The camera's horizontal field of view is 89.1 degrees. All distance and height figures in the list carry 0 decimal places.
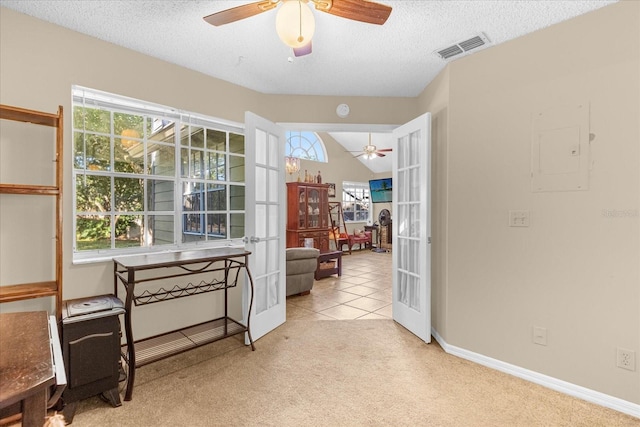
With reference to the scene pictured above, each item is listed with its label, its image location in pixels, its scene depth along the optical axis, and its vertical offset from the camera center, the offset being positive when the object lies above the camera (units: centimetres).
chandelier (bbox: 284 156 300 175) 654 +92
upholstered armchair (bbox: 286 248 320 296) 447 -83
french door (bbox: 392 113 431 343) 295 -17
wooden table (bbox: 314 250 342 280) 574 -99
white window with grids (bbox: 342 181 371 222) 930 +26
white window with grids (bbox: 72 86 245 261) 256 +29
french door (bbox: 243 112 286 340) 290 -11
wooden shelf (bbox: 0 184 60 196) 186 +12
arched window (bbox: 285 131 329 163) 786 +159
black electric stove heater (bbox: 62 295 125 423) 189 -85
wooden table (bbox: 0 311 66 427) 79 -43
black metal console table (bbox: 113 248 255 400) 210 -68
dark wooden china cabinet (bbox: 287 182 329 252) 680 -9
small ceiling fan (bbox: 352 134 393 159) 727 +132
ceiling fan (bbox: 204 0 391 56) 154 +98
